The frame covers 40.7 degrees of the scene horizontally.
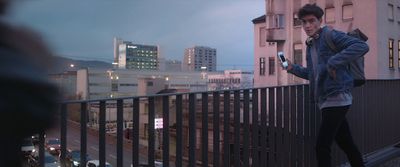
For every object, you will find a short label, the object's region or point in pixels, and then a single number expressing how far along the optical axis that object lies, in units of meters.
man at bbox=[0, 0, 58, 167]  1.11
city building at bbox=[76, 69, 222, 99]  32.91
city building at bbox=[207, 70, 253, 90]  84.78
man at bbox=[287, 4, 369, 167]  4.57
